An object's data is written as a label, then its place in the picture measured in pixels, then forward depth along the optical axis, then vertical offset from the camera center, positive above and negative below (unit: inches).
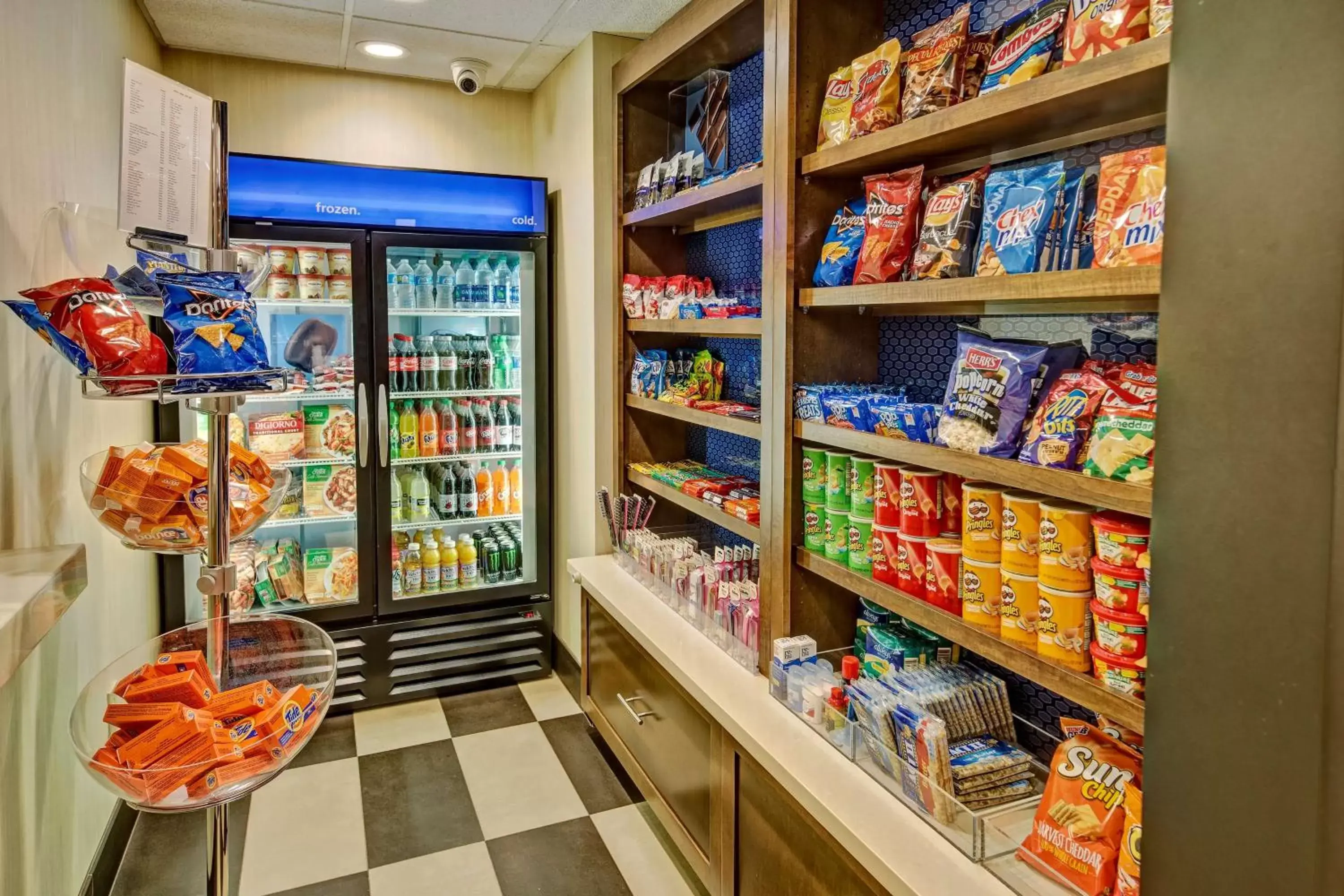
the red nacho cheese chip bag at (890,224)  73.9 +15.2
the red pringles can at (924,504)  72.9 -9.5
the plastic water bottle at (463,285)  152.6 +20.1
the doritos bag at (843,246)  80.5 +14.5
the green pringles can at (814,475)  86.0 -8.3
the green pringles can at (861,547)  79.9 -14.5
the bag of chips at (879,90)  75.0 +27.6
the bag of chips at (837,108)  80.4 +27.8
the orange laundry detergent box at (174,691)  59.0 -21.0
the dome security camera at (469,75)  142.2 +54.8
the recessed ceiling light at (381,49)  134.8 +56.1
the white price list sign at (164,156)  62.1 +18.6
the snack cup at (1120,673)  52.7 -17.6
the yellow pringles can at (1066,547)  57.5 -10.5
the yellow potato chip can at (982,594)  65.3 -15.6
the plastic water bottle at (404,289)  149.3 +18.7
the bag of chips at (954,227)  67.8 +13.7
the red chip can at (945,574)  69.6 -14.9
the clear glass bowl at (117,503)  67.8 -9.5
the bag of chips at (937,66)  68.9 +27.5
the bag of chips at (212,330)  60.2 +4.7
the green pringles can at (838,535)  83.4 -13.9
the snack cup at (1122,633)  52.9 -15.1
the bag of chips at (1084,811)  53.4 -27.3
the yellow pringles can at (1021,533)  61.6 -10.2
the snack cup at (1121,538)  53.1 -9.1
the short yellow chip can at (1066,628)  57.2 -16.0
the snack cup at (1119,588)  53.0 -12.3
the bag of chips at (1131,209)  50.2 +11.5
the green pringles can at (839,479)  82.9 -8.3
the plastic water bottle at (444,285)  153.2 +20.0
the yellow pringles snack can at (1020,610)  61.4 -15.8
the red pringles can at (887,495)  75.9 -9.1
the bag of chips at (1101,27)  52.7 +23.7
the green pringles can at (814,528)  86.5 -13.8
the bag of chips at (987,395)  61.7 +0.0
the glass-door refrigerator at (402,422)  139.2 -4.8
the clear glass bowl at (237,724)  55.4 -23.6
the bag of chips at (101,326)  56.9 +4.7
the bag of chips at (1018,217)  59.8 +13.0
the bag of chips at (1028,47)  59.8 +25.6
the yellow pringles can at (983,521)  65.6 -9.9
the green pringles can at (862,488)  79.5 -8.9
